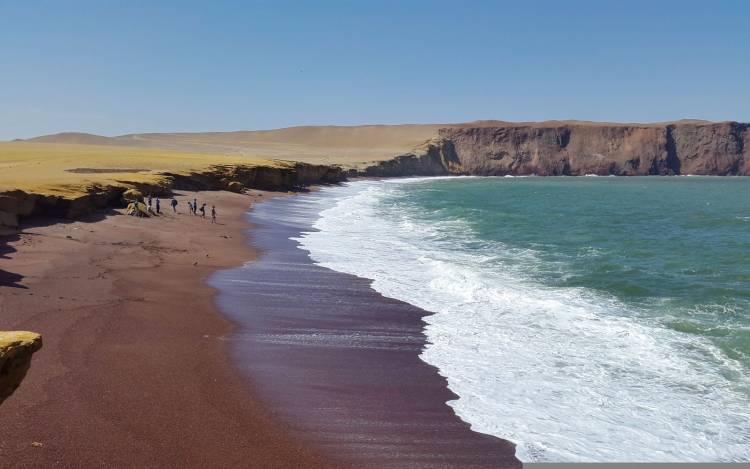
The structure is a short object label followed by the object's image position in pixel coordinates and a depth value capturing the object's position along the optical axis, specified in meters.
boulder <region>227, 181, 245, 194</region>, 51.00
